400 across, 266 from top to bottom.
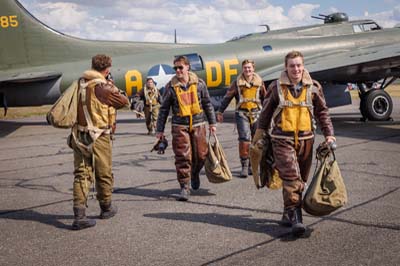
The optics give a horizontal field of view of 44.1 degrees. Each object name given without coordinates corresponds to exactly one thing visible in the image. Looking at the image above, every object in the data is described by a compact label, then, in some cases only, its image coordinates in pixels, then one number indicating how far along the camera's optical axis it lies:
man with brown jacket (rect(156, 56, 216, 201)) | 6.84
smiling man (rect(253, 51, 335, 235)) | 5.08
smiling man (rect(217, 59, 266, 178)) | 8.33
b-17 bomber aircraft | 15.84
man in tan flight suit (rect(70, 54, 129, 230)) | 5.65
